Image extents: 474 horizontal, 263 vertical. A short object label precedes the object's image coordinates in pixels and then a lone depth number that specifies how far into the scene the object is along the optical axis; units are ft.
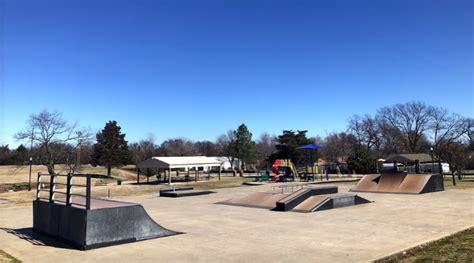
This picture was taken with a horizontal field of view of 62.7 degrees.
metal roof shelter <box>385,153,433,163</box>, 170.32
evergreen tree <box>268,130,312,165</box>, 213.46
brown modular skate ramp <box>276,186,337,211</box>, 54.19
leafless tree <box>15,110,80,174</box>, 161.27
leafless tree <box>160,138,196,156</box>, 363.15
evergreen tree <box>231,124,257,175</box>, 231.50
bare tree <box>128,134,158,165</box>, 308.71
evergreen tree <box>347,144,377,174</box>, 176.35
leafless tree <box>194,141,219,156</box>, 368.52
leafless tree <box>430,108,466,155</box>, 242.37
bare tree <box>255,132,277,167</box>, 355.40
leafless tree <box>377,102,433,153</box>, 251.19
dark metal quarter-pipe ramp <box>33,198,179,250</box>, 31.42
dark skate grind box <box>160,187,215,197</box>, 82.53
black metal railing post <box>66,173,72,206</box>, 33.89
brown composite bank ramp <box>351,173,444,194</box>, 76.95
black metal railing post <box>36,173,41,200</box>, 39.81
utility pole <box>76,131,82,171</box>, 176.04
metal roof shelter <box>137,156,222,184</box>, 134.82
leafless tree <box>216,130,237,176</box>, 241.43
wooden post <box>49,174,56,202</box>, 36.83
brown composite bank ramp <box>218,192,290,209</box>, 59.67
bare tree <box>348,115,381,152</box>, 277.85
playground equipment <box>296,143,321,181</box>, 137.80
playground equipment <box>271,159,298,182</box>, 141.52
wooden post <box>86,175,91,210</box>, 31.13
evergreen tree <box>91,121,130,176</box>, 225.56
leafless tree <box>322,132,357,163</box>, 297.47
